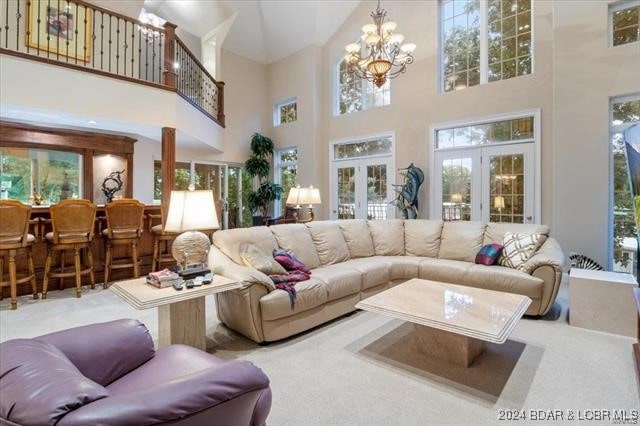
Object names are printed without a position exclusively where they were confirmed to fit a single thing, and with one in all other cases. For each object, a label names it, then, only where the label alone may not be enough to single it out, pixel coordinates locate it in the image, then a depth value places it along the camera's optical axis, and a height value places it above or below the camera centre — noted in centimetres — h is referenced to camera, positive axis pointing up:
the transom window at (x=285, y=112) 861 +275
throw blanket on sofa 286 -57
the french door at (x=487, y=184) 535 +54
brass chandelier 378 +199
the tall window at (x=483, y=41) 544 +303
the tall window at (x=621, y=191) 448 +32
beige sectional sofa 276 -57
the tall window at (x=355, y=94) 716 +272
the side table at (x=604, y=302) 291 -80
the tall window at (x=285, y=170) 866 +118
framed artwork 567 +329
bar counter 415 -53
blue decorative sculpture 619 +41
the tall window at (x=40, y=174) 577 +74
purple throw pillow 379 -46
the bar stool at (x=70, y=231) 398 -20
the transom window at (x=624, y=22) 442 +259
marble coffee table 213 -70
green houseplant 823 +106
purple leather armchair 75 -45
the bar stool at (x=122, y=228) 439 -18
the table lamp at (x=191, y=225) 242 -7
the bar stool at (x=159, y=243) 495 -44
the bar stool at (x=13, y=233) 354 -20
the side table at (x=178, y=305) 218 -65
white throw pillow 362 -38
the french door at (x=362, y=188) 704 +58
